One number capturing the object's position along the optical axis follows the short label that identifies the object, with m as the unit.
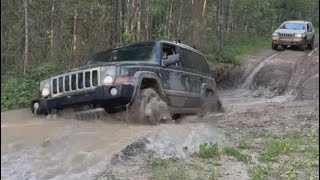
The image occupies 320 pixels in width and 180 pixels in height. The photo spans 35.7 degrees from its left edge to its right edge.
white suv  23.95
